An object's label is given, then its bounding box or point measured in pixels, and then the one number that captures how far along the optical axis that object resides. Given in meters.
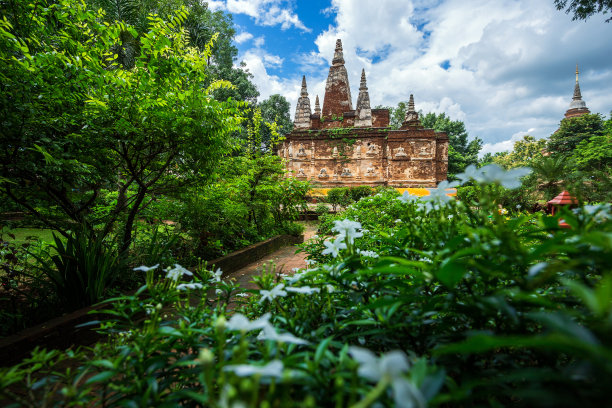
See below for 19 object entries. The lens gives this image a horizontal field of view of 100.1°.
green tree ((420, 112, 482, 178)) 27.33
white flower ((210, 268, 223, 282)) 1.20
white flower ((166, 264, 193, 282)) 1.00
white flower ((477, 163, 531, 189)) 0.73
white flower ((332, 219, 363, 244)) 1.03
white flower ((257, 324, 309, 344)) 0.50
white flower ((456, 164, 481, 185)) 0.82
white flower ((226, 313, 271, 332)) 0.54
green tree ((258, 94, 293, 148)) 26.38
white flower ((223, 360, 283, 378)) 0.39
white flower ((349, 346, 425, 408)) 0.37
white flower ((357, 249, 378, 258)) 1.25
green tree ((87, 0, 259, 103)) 10.96
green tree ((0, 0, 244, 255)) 2.03
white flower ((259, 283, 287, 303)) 0.85
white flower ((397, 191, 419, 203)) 1.10
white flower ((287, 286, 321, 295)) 0.78
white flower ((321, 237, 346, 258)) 1.04
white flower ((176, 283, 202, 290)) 0.91
